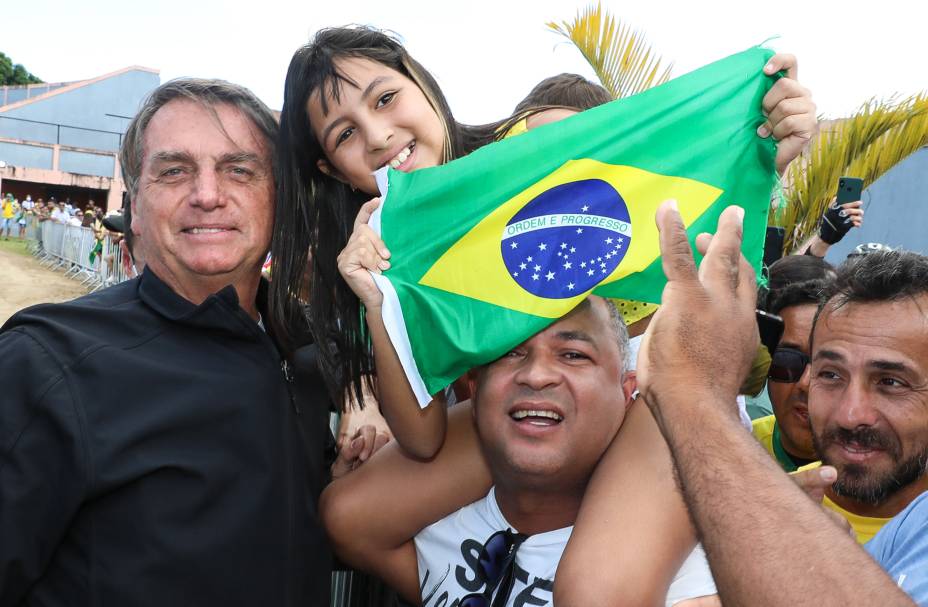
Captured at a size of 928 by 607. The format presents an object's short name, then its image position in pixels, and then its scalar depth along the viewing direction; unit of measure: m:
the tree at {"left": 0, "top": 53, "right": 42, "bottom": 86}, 62.57
